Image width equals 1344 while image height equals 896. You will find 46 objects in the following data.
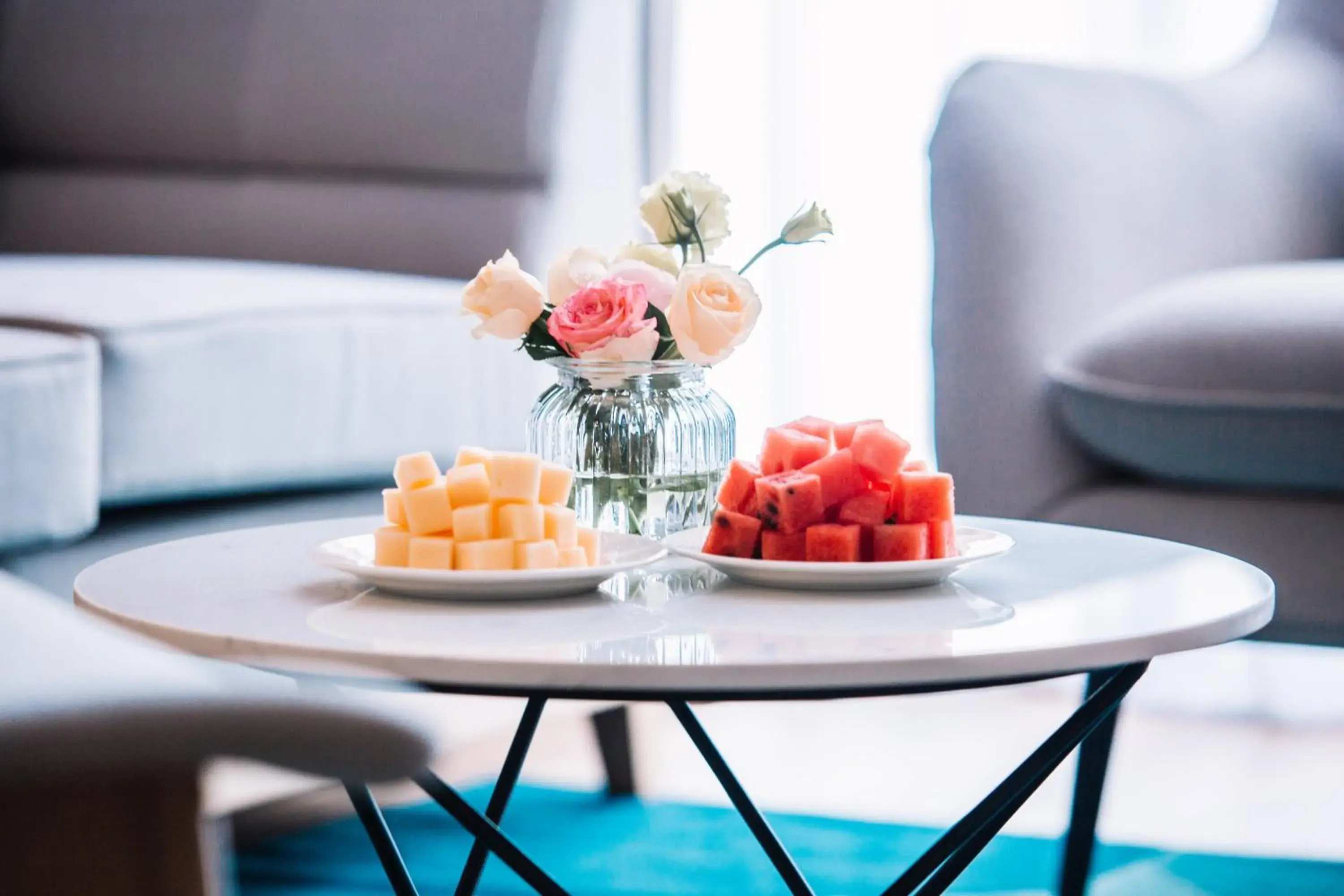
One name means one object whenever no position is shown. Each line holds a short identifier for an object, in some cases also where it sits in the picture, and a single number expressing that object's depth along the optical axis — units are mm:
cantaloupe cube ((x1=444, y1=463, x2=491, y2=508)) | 2021
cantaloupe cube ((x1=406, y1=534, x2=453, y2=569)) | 2004
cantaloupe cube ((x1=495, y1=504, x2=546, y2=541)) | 2003
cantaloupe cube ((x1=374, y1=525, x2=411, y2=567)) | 2021
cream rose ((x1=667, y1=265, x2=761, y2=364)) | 2127
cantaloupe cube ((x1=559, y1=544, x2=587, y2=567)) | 2009
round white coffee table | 1833
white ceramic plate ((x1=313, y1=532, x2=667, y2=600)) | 1980
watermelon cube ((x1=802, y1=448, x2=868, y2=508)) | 2052
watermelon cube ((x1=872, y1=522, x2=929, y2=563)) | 2036
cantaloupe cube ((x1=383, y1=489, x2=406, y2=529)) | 2037
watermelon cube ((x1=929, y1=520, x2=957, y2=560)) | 2051
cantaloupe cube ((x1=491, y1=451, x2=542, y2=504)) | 2013
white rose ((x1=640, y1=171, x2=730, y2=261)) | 2242
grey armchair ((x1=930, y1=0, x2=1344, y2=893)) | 2550
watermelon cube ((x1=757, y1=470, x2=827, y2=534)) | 2041
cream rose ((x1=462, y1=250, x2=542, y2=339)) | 2189
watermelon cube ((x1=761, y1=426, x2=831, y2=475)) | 2082
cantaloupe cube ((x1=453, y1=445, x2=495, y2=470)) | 2070
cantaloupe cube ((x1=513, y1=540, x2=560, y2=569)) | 1996
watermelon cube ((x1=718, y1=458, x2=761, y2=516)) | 2065
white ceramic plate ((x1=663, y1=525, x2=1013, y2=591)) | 2010
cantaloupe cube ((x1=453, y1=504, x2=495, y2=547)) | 2006
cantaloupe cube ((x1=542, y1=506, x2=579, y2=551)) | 2008
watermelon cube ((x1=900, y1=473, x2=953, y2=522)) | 2045
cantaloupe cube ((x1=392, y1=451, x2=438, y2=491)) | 2042
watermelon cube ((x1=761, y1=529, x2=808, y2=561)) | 2047
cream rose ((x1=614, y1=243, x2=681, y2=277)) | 2236
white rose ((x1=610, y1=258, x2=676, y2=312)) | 2186
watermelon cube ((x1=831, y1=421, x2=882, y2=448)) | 2095
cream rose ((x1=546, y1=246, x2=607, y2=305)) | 2217
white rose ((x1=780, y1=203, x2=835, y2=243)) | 2223
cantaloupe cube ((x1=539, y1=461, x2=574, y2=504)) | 2040
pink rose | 2134
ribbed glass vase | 2196
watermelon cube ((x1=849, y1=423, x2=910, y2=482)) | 2048
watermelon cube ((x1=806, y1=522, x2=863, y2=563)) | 2033
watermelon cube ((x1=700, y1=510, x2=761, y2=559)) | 2053
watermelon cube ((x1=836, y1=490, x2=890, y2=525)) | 2047
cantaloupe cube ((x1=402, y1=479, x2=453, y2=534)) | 2018
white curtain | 3709
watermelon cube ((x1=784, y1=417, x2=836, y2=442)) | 2112
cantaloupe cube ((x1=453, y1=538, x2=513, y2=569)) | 1997
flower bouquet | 2141
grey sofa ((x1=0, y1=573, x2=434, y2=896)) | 753
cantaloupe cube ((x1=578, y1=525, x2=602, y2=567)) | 2032
